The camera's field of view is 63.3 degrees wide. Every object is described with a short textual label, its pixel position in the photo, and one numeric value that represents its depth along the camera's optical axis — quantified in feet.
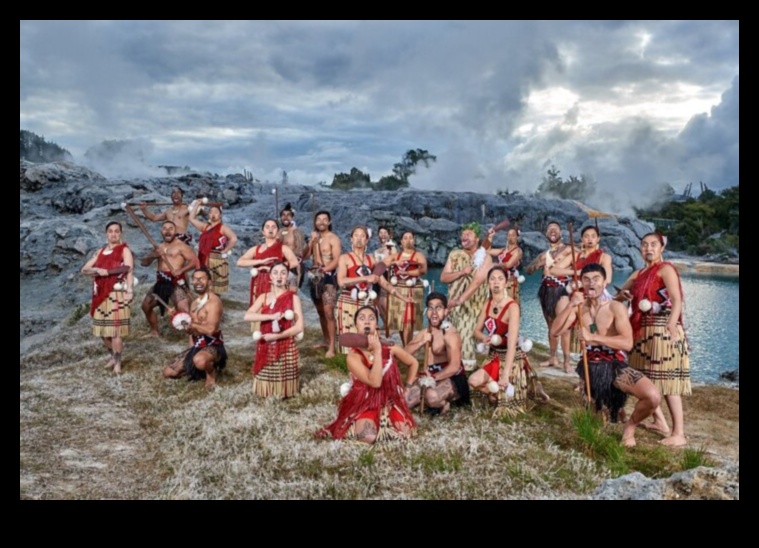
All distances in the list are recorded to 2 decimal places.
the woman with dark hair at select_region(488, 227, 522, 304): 28.32
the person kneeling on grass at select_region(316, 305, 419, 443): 18.26
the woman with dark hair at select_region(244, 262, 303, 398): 22.75
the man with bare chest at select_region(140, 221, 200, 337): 30.68
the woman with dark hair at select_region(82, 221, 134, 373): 26.86
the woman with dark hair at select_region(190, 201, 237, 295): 32.99
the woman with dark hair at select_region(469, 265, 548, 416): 19.80
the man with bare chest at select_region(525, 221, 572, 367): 27.40
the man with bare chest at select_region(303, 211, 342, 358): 28.50
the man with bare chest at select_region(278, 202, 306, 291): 30.76
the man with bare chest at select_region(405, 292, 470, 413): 20.04
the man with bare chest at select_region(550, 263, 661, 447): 18.01
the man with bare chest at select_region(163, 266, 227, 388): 24.90
